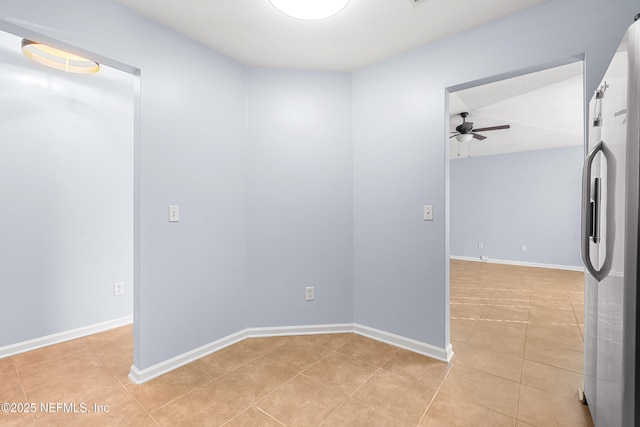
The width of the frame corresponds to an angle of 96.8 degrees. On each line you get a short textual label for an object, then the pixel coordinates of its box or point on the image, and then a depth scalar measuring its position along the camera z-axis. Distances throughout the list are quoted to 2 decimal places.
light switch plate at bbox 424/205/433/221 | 2.20
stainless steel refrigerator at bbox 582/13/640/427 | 0.82
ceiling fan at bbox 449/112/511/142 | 4.01
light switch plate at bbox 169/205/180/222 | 2.02
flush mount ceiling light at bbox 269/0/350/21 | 1.57
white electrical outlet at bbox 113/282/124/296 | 2.78
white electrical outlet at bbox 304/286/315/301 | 2.62
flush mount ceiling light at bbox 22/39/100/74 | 2.07
